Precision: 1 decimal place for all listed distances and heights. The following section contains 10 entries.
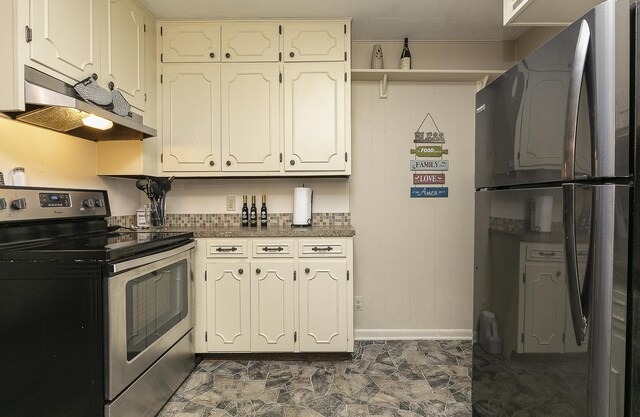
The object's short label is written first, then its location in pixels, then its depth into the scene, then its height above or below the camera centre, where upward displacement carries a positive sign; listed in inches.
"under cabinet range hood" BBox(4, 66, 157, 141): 55.5 +17.7
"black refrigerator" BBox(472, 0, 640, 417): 35.2 -2.4
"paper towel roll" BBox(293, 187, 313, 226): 103.4 -0.5
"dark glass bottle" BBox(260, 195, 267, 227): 107.2 -3.1
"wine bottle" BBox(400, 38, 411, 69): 105.5 +46.4
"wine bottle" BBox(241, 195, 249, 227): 107.8 -2.8
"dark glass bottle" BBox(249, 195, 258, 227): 108.0 -3.8
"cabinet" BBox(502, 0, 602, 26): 56.1 +33.7
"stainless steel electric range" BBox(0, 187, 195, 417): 53.0 -19.0
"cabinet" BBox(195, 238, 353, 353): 90.8 -25.7
